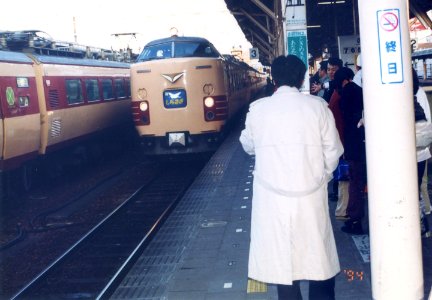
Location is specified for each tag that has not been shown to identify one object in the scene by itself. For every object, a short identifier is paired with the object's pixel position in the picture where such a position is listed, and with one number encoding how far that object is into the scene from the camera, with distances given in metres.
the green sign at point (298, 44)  8.88
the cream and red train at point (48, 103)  10.35
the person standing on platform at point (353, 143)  5.82
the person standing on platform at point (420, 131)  4.86
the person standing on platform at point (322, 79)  8.64
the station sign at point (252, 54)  24.85
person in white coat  3.28
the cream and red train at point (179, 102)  12.55
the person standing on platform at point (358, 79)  6.36
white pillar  2.90
